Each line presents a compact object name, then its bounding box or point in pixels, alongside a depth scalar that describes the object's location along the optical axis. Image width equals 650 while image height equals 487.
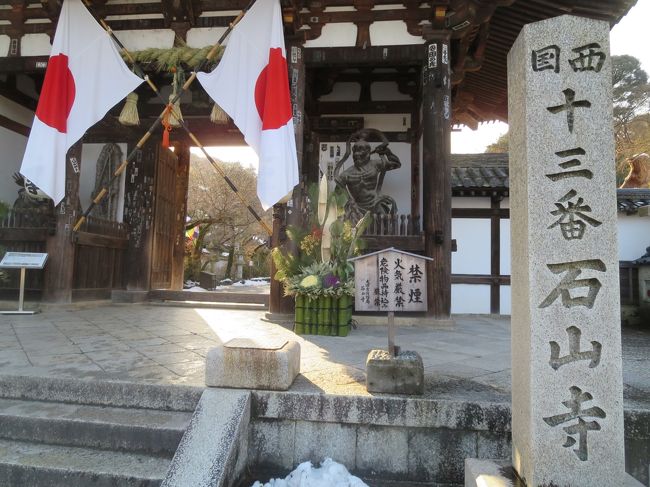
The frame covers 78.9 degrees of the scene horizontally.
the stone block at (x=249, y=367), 2.71
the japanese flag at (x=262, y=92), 5.89
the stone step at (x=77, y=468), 2.28
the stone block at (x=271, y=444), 2.66
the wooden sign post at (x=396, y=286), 2.98
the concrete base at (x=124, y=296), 8.54
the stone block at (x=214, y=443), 2.18
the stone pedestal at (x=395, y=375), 2.68
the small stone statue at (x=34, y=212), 7.34
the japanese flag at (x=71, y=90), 6.29
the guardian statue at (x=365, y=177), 7.43
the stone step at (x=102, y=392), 2.74
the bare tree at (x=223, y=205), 22.16
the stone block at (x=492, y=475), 2.01
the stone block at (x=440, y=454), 2.56
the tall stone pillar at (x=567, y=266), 2.00
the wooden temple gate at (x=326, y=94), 6.31
